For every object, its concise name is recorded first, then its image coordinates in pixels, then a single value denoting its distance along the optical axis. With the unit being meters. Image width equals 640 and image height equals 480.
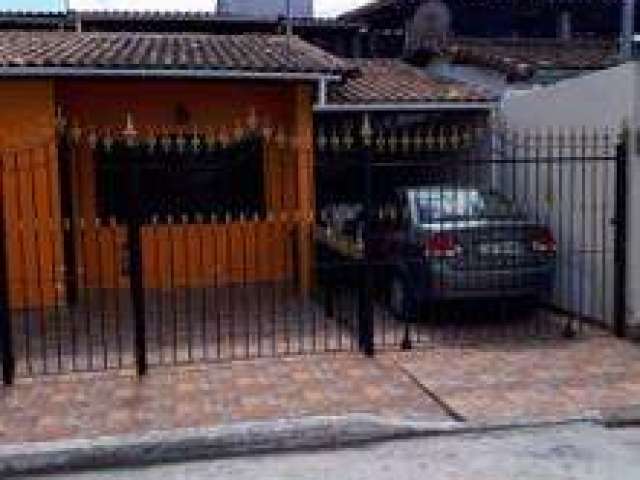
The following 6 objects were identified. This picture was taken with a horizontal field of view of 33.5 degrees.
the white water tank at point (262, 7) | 21.95
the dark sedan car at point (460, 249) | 10.29
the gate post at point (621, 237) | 9.69
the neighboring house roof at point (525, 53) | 14.34
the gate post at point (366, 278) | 9.17
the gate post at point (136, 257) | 8.45
